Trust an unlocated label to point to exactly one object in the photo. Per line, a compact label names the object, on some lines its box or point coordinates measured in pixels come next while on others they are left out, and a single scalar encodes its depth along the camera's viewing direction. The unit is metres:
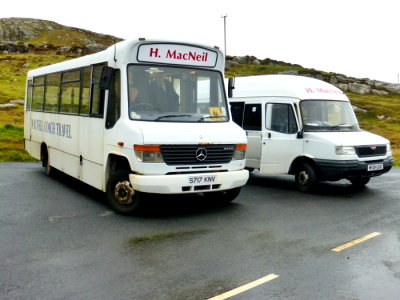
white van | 10.38
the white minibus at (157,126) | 7.61
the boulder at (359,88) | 90.62
